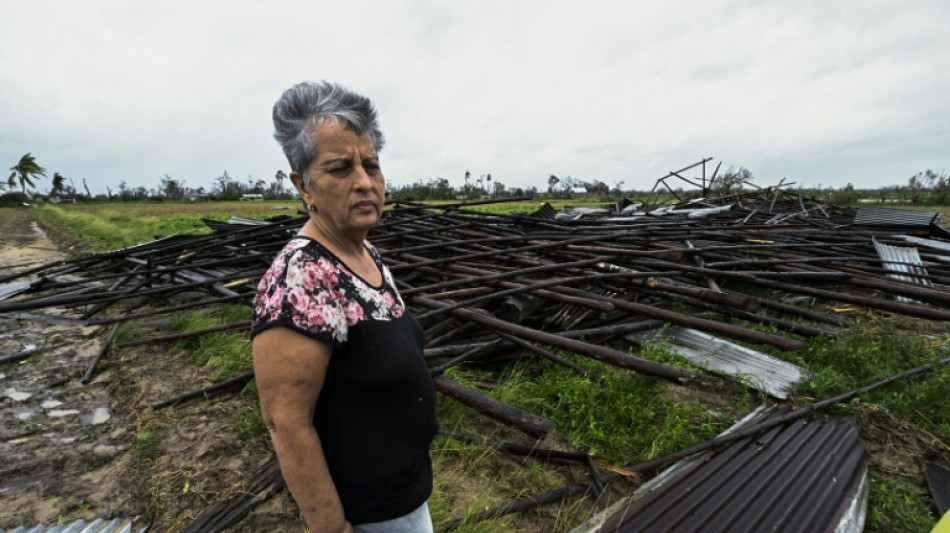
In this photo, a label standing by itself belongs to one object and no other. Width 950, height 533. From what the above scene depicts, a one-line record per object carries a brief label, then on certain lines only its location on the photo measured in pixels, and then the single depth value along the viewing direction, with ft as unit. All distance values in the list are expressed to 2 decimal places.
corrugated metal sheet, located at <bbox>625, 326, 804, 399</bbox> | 9.98
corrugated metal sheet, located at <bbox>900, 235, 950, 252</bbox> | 18.28
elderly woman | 3.08
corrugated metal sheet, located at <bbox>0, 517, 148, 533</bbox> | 6.41
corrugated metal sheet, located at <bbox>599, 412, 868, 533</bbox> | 6.02
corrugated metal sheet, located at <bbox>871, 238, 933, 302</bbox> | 15.07
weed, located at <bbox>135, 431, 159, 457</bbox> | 8.19
